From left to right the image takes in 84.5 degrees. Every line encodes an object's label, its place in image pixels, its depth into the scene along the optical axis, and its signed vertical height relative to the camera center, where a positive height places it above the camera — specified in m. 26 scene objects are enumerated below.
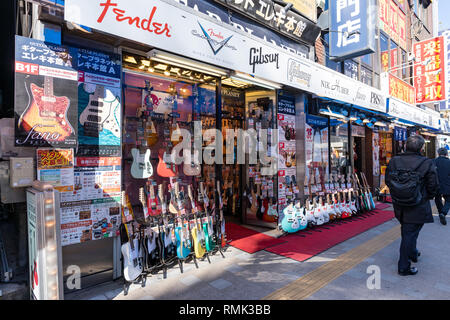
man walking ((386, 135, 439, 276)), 3.68 -0.50
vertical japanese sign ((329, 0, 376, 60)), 6.93 +3.86
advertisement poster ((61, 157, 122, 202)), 3.39 -0.21
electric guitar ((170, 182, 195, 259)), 4.13 -1.24
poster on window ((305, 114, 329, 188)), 7.02 +0.40
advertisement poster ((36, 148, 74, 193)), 3.08 -0.03
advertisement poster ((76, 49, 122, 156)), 3.44 +0.88
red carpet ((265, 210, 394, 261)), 4.73 -1.73
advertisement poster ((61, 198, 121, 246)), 3.29 -0.78
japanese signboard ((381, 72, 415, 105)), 10.09 +3.24
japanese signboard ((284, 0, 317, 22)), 6.93 +4.45
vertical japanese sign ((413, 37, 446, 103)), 11.69 +4.33
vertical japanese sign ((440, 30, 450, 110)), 14.86 +5.35
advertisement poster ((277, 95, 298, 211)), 6.38 +0.41
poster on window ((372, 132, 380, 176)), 10.22 +0.29
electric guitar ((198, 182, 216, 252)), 4.53 -1.17
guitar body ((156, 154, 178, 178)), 4.68 -0.12
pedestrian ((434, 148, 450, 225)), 6.67 -0.58
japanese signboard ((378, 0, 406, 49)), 11.10 +6.71
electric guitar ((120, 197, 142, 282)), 3.48 -1.33
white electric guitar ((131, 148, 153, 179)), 4.27 -0.03
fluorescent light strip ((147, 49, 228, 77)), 3.68 +1.68
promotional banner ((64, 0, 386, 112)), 2.82 +1.82
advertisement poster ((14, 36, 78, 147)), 2.88 +0.87
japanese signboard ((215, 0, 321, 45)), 5.63 +3.65
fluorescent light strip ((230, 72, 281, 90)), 4.73 +1.68
